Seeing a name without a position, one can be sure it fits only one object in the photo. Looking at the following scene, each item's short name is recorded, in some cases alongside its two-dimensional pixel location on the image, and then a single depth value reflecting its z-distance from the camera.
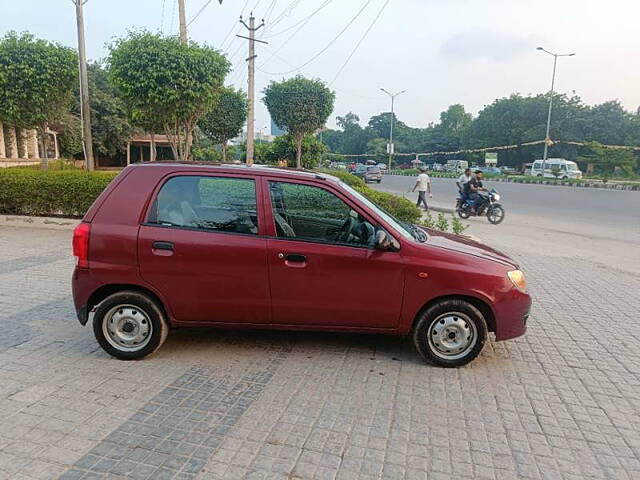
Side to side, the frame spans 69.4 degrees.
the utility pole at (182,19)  15.52
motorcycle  14.27
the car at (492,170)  57.66
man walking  15.73
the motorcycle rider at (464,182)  14.91
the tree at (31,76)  12.36
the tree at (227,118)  27.11
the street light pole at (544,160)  40.31
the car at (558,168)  44.25
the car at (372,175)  37.16
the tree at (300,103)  24.67
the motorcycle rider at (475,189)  14.57
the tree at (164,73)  12.10
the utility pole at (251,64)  18.34
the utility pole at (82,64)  12.91
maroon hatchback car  3.81
